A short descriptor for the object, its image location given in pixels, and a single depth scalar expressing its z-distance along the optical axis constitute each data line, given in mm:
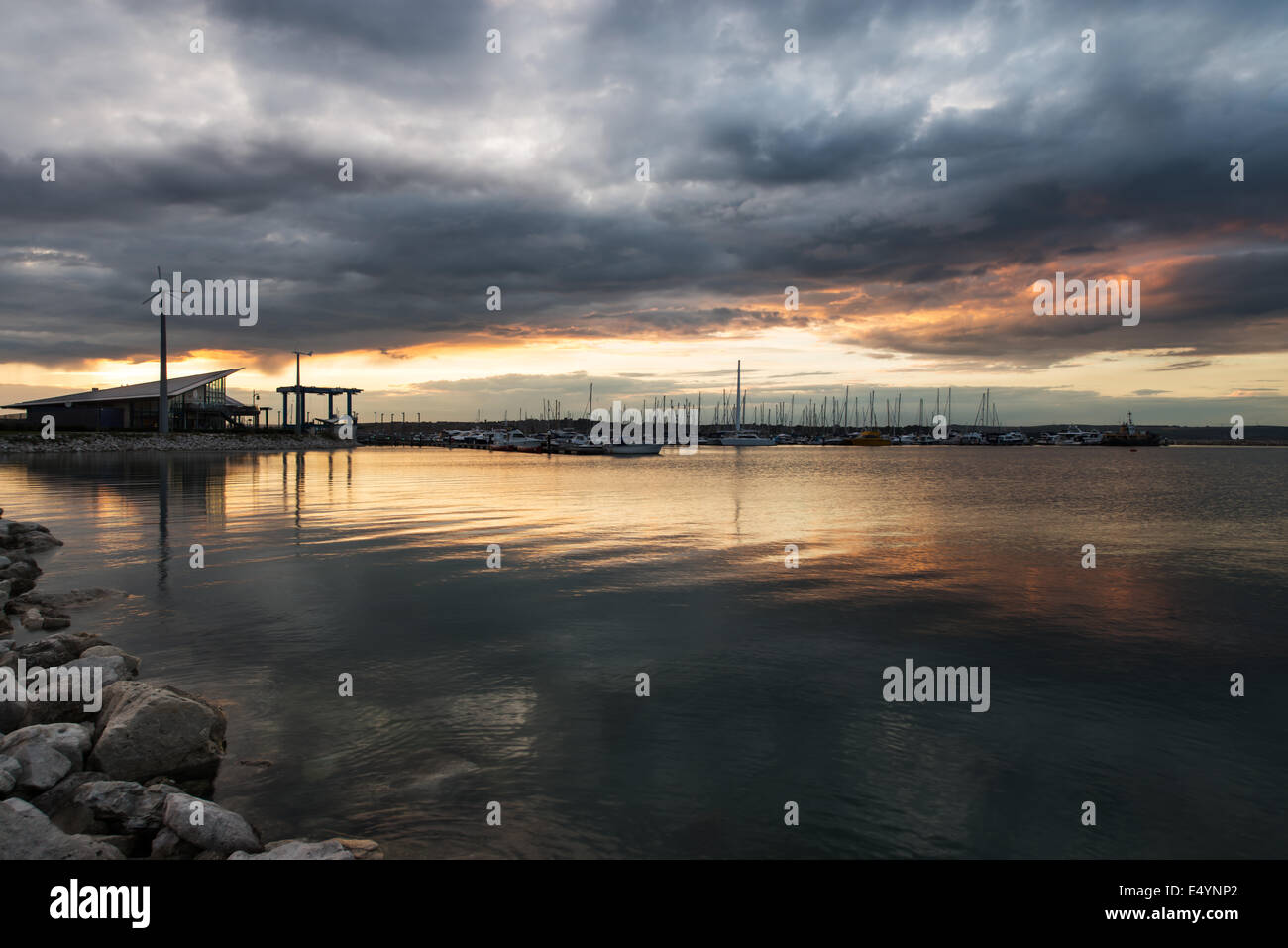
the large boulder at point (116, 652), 11086
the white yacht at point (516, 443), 155875
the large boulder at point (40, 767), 7633
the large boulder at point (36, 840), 6352
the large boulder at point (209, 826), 6677
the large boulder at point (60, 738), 8203
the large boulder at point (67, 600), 15734
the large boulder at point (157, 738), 8336
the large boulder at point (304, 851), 6309
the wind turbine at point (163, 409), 106938
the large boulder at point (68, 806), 7195
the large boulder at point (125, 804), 7145
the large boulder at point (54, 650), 11250
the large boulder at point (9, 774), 7355
